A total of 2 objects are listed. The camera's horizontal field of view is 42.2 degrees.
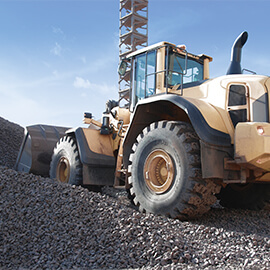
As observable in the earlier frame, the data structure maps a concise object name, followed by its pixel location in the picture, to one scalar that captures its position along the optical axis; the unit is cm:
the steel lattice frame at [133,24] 3391
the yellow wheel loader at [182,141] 484
